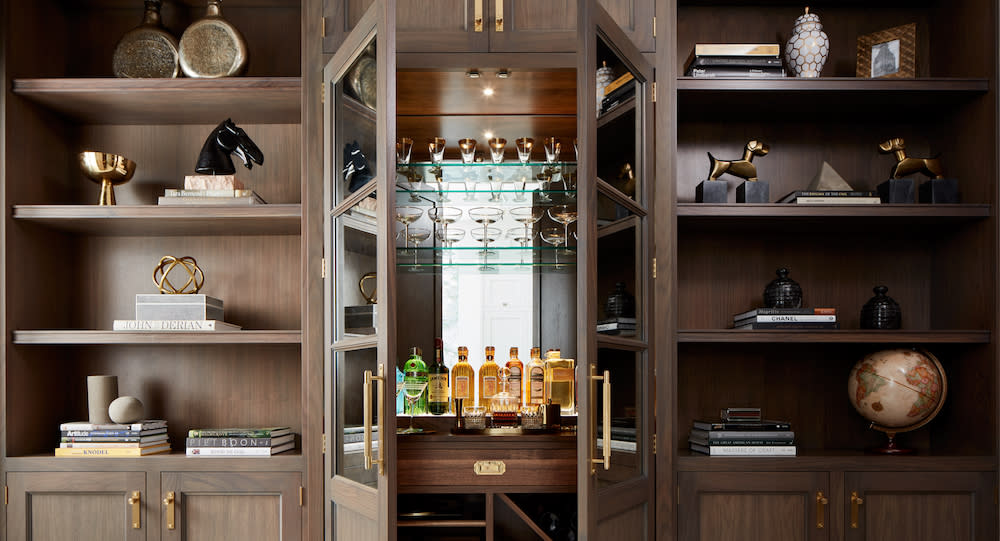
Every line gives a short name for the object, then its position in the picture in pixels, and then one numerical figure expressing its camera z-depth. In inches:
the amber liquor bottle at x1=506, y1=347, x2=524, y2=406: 125.2
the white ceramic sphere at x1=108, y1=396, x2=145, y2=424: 114.6
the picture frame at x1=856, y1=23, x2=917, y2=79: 118.0
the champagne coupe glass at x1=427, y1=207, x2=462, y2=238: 124.8
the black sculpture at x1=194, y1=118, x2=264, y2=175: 118.3
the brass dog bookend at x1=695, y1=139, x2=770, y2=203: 116.0
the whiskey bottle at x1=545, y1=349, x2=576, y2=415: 124.6
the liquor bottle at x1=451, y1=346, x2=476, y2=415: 126.6
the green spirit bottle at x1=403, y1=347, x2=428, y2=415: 123.8
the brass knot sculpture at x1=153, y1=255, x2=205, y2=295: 121.0
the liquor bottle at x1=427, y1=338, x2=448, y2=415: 124.3
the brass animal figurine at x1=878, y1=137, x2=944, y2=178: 117.5
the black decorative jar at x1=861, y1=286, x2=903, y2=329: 117.3
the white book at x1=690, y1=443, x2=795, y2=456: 111.9
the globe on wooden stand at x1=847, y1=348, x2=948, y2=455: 113.2
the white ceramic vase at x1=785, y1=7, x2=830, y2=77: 117.0
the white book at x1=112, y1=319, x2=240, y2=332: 113.9
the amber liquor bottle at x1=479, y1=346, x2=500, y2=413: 125.9
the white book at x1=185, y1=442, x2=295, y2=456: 112.6
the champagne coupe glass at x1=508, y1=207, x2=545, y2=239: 124.6
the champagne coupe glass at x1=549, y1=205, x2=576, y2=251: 123.9
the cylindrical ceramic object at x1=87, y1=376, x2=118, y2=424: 117.0
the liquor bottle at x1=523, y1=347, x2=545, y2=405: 124.6
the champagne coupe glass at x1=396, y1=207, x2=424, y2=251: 123.6
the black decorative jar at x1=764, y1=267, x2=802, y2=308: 119.0
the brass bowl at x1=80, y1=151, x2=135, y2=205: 118.4
